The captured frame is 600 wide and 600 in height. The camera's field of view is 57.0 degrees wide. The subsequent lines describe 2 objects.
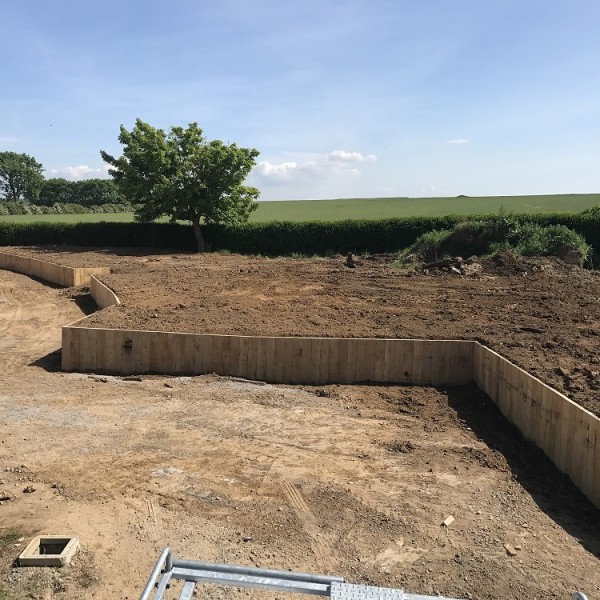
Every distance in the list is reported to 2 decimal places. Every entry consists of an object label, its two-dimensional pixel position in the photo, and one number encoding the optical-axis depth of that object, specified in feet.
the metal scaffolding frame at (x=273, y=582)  8.34
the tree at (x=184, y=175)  87.10
